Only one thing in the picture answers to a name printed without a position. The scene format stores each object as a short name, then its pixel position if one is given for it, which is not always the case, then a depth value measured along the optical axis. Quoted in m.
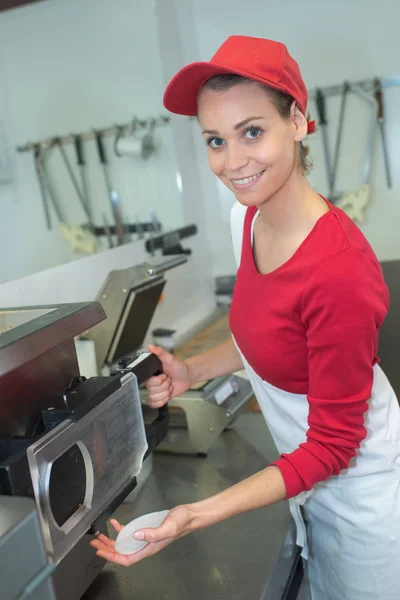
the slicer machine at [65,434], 0.56
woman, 0.71
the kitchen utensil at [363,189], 2.04
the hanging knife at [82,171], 1.89
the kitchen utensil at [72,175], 1.86
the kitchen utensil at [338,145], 2.05
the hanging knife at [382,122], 2.00
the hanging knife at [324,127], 2.06
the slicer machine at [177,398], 1.15
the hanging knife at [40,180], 1.77
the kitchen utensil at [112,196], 1.91
